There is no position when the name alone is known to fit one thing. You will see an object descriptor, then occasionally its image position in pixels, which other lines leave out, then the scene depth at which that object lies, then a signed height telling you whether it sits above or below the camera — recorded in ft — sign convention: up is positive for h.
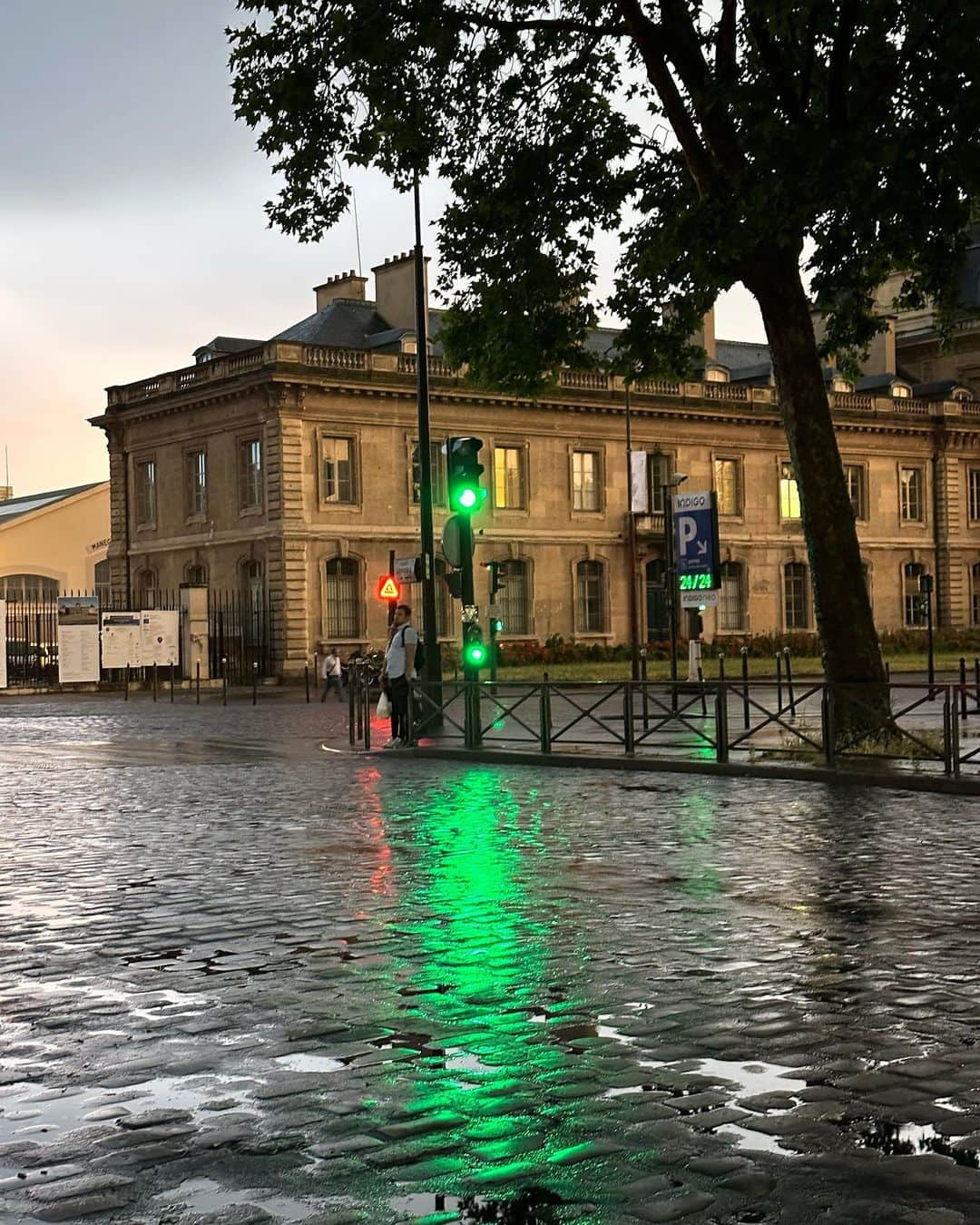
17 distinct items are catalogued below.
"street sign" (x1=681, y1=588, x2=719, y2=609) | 76.13 +1.13
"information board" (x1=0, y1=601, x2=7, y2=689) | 140.56 -0.35
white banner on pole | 181.27 +15.37
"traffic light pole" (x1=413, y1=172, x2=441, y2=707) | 80.89 +5.88
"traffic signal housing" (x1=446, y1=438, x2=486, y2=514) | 74.69 +6.80
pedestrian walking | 140.26 -3.33
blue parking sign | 76.23 +3.63
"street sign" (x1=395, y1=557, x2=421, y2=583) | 83.41 +3.01
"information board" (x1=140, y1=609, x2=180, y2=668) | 148.87 -0.11
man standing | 72.23 -1.56
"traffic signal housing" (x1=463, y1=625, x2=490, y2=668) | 75.36 -1.00
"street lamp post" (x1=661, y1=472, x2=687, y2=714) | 90.12 +2.74
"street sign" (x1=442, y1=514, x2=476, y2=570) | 74.79 +4.04
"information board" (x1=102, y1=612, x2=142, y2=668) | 146.72 -0.18
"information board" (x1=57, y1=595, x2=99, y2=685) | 145.79 -0.19
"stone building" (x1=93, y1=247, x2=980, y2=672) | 165.58 +16.16
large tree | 56.08 +17.30
